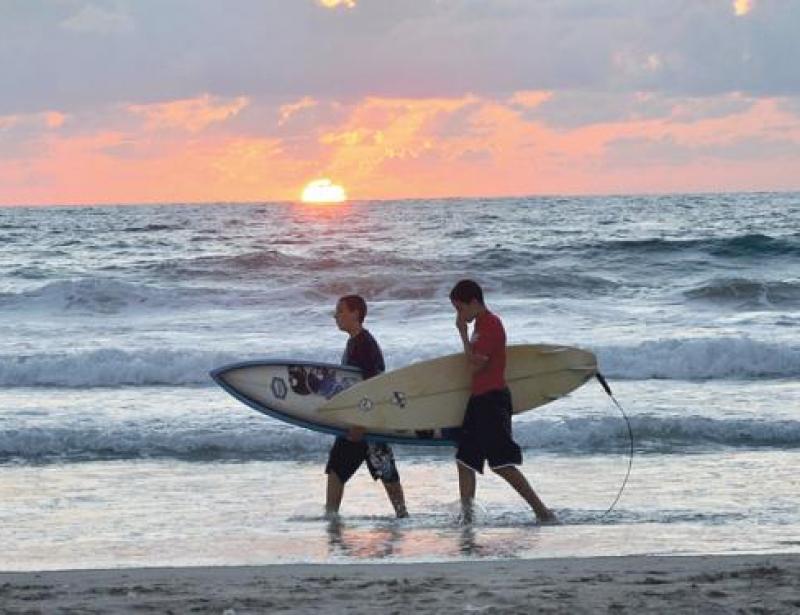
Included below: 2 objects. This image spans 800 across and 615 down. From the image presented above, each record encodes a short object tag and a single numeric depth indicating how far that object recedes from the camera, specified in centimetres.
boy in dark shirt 1706
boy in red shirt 1642
